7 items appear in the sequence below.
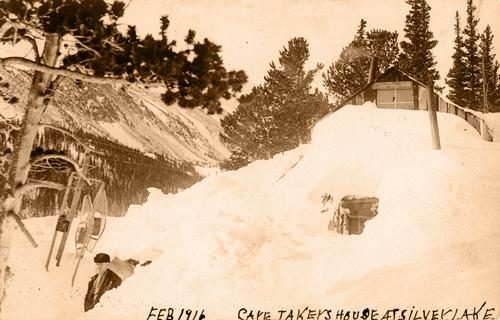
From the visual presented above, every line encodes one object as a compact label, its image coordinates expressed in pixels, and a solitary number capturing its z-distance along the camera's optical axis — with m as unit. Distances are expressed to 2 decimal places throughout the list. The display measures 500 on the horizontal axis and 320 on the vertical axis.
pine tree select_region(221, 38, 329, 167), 29.00
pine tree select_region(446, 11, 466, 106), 24.84
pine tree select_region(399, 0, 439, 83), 26.45
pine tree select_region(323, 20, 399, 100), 27.58
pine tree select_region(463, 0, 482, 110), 19.86
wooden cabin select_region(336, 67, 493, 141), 22.22
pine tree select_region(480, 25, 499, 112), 20.83
